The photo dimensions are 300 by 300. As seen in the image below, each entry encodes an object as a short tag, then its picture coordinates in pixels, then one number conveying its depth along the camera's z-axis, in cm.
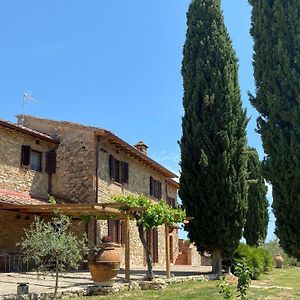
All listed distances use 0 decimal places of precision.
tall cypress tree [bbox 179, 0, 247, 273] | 1535
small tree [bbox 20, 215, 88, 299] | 834
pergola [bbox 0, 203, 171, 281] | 1142
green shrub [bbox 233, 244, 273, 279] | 1639
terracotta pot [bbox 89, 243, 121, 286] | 1015
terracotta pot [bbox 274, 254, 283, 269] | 2343
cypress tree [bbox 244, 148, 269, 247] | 2245
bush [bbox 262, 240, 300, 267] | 2532
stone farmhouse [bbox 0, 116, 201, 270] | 1407
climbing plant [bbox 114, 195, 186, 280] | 1165
